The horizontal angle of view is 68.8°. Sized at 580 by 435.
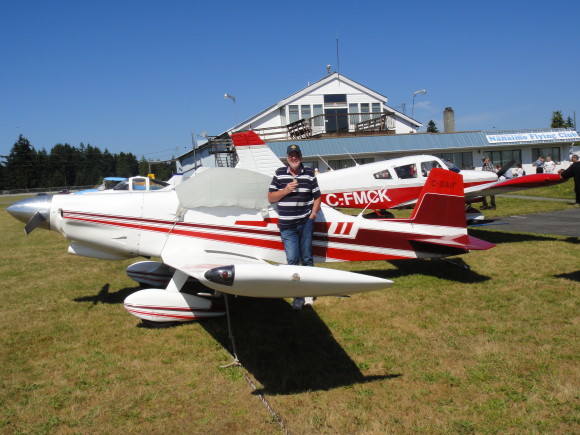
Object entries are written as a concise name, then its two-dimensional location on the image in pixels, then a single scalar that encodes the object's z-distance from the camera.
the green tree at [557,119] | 65.44
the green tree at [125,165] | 111.56
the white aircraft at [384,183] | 10.77
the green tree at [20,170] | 85.38
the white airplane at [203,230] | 5.24
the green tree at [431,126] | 113.50
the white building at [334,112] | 29.44
